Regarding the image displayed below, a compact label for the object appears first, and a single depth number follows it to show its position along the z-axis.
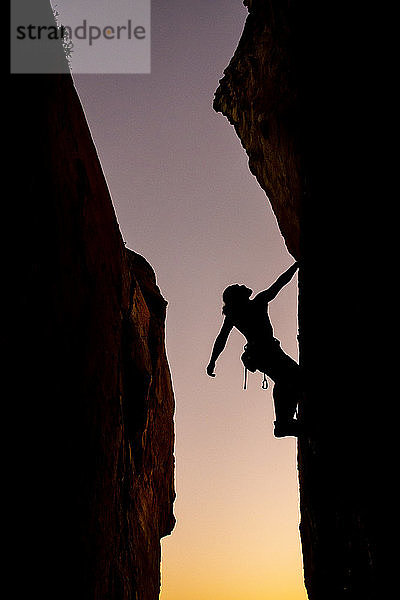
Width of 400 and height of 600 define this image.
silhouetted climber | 8.06
